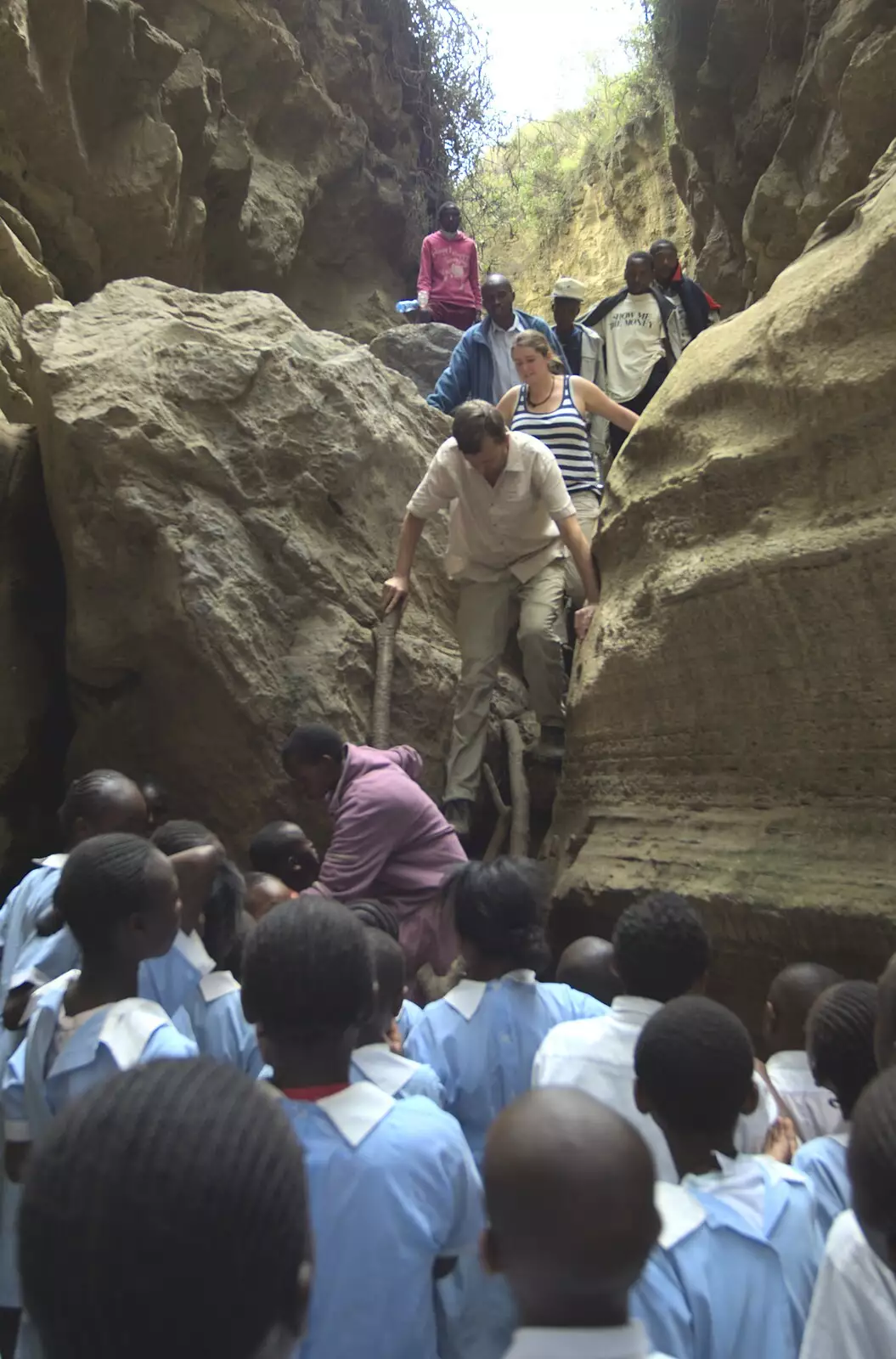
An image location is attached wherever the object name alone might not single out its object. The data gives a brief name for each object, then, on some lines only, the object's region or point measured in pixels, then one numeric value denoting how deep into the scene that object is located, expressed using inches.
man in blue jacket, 280.1
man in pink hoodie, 391.5
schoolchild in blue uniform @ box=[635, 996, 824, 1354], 79.6
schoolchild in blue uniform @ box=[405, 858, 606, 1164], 107.2
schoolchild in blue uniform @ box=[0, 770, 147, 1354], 101.7
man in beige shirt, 199.8
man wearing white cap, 274.7
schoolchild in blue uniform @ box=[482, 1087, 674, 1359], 48.2
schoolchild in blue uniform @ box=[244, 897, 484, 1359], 71.0
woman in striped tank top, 229.6
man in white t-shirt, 285.0
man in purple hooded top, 148.2
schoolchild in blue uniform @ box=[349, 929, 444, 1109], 86.9
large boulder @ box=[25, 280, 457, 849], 192.2
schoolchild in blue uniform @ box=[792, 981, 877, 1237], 86.5
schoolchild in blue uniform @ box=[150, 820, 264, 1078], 112.8
